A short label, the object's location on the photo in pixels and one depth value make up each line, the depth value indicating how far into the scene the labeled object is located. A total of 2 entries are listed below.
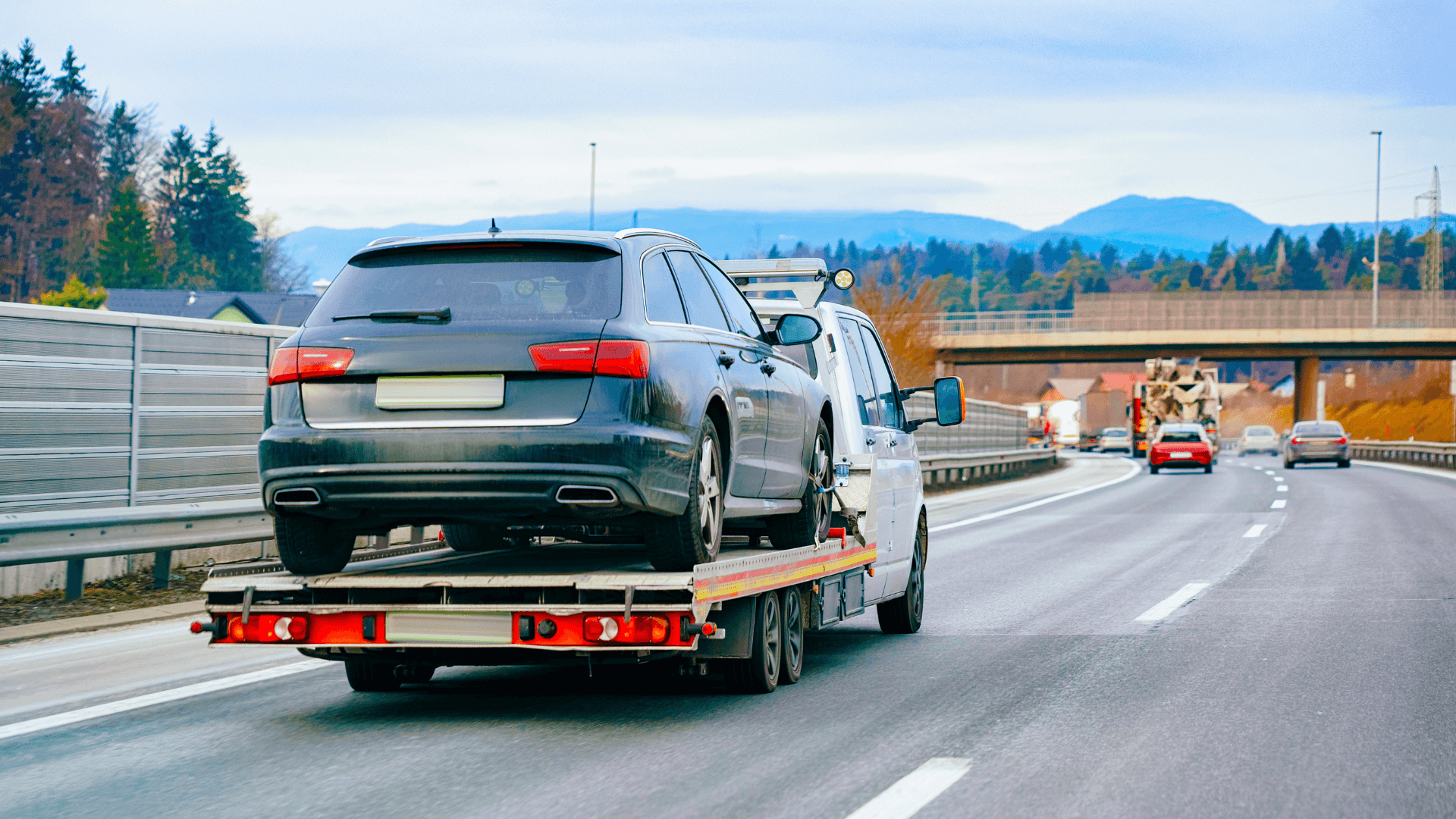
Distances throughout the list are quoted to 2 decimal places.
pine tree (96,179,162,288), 96.25
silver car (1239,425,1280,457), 74.88
